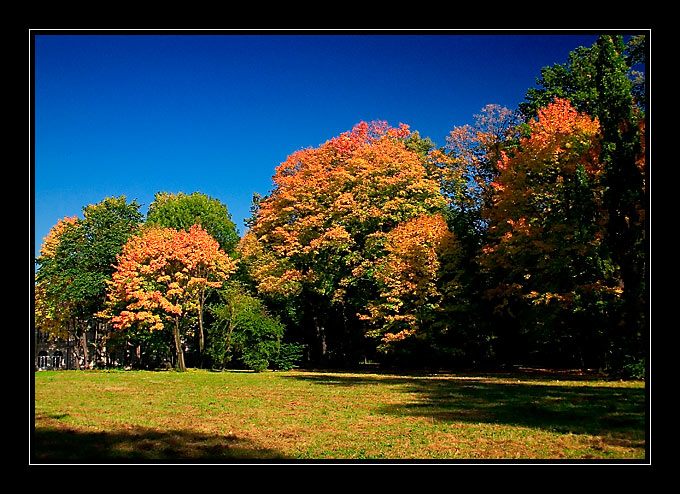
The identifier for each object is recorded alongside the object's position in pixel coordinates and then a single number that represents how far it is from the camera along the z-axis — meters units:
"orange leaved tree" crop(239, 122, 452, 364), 30.61
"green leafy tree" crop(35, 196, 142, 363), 36.56
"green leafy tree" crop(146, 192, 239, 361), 39.97
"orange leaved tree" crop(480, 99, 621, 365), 19.66
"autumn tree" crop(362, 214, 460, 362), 26.34
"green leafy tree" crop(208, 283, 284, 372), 31.00
